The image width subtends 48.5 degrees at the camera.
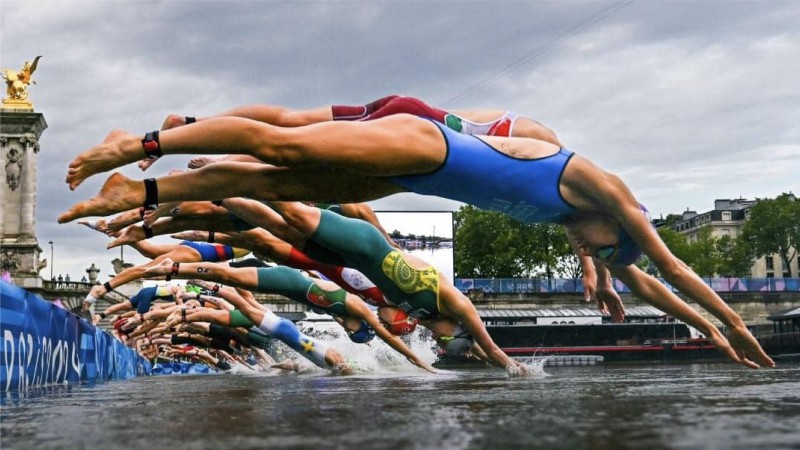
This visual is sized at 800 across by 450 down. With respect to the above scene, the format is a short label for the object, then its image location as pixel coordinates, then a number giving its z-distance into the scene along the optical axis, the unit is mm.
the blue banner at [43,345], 7750
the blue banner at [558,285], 72094
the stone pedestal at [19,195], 69375
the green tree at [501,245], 84250
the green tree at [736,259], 100688
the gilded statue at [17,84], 76750
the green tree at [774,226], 96125
